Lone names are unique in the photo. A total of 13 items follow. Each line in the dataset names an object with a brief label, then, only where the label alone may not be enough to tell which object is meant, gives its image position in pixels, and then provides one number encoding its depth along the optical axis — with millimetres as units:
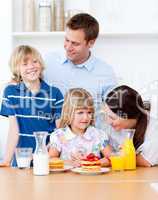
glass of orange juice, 3330
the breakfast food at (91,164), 3235
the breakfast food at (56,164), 3290
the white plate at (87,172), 3212
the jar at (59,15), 4487
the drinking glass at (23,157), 3313
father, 4037
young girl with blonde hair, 3592
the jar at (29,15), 4491
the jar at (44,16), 4462
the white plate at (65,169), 3264
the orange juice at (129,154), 3346
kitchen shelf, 4474
